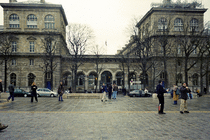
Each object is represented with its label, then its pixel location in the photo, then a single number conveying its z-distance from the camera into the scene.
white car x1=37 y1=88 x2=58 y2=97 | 35.69
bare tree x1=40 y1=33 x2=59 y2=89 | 41.82
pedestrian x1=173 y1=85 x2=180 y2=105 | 17.25
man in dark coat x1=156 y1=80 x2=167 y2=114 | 11.72
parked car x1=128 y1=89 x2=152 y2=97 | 37.50
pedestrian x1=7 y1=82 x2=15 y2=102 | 18.71
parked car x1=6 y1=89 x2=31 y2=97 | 35.54
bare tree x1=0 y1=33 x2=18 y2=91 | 36.70
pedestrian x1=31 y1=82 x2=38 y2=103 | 18.27
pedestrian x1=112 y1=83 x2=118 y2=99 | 22.46
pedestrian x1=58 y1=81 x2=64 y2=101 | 19.61
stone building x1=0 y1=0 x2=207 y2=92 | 48.84
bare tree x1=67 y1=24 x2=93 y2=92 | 39.09
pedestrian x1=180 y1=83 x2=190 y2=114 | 12.15
